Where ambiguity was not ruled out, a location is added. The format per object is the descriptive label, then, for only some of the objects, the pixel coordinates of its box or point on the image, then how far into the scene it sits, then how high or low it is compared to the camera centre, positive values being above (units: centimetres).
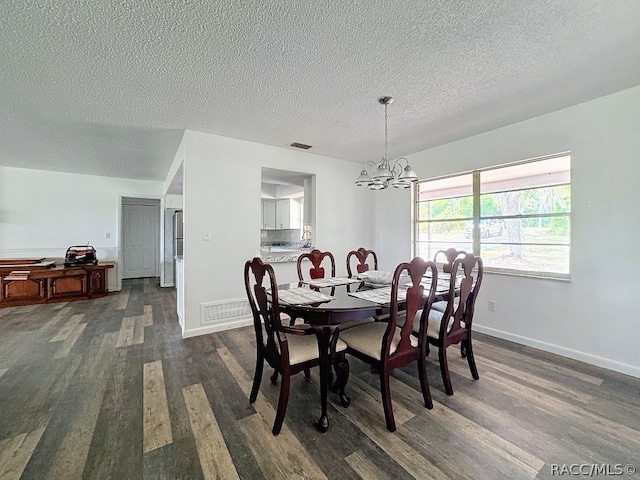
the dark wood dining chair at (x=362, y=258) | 327 -26
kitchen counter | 391 -31
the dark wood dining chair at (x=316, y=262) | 306 -29
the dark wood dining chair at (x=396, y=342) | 167 -73
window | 285 +24
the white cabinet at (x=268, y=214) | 721 +61
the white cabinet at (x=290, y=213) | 695 +61
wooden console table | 447 -76
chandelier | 238 +52
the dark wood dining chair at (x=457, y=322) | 204 -71
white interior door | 723 -4
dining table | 168 -46
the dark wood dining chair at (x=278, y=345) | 166 -73
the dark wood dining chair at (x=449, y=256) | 304 -23
